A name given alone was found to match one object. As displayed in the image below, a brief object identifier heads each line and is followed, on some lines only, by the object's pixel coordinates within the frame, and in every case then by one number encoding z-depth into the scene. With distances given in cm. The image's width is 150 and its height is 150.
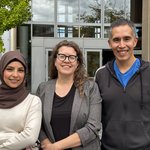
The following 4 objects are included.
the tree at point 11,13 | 826
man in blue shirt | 262
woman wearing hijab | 248
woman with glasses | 263
